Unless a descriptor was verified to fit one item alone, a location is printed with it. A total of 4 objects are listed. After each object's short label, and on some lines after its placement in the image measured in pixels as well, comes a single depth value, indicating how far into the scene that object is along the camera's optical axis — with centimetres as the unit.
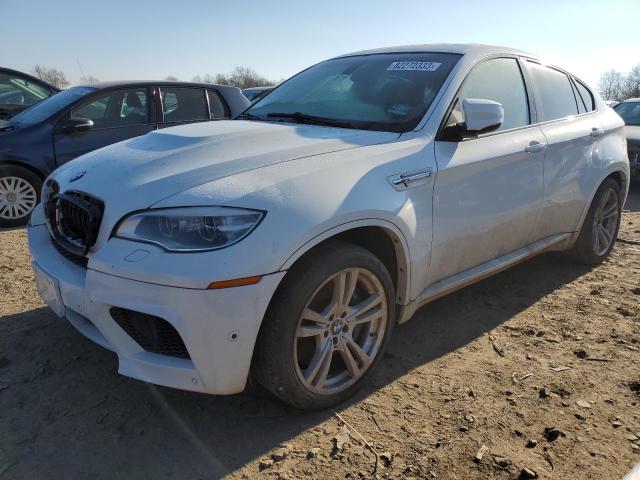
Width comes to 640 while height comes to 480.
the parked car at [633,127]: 831
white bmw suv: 206
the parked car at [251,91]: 1691
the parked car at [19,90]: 745
